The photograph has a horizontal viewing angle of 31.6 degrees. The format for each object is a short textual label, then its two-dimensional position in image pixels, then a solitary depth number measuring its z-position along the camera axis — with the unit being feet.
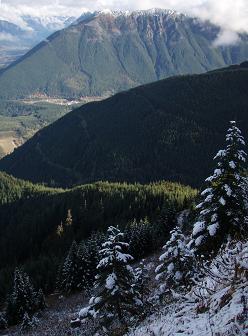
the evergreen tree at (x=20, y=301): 243.19
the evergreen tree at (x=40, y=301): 253.85
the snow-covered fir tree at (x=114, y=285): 101.50
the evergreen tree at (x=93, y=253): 285.78
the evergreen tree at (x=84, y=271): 281.54
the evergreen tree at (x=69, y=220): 476.95
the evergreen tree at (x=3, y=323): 239.71
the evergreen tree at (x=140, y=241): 319.47
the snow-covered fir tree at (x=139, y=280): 120.80
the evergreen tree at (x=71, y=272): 279.69
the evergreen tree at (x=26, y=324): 212.64
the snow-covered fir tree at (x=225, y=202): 96.17
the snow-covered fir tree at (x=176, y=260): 120.47
